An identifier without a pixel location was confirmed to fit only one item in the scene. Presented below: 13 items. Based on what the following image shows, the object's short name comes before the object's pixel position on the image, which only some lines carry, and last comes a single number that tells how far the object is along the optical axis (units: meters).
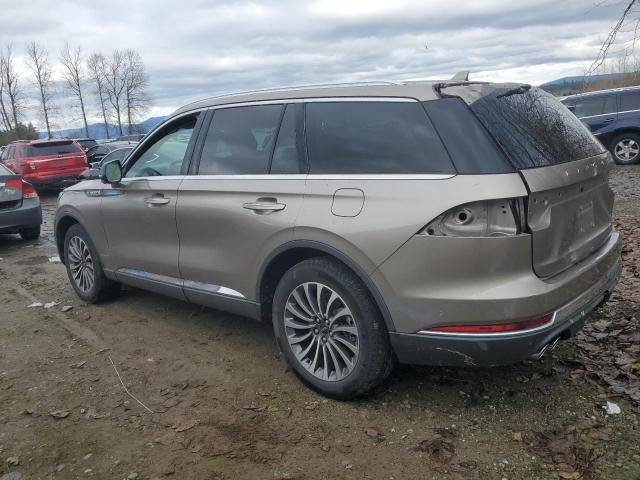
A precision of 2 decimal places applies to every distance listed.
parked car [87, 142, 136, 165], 18.94
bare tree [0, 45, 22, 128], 56.53
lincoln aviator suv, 2.69
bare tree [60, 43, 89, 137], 64.81
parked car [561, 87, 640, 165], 12.99
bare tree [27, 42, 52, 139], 59.00
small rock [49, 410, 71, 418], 3.41
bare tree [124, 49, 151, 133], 67.18
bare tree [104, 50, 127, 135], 66.88
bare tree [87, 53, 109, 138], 65.81
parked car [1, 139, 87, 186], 15.59
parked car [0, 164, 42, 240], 8.62
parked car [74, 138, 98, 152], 25.94
